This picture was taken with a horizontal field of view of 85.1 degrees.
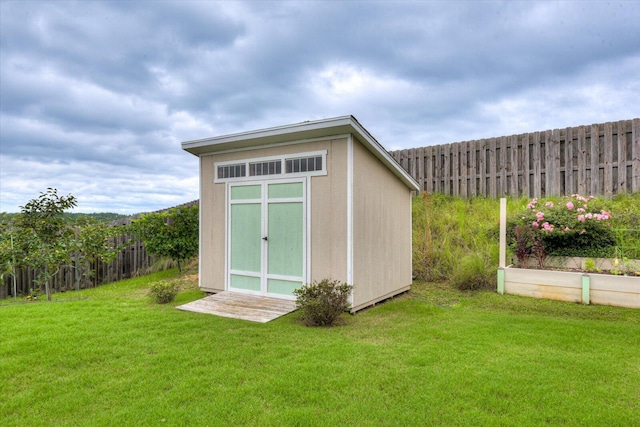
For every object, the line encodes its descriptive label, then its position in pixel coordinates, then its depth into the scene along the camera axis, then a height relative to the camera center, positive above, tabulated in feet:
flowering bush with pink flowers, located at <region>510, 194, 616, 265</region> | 21.56 -1.52
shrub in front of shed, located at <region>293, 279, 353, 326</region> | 14.85 -3.95
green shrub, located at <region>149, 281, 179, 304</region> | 19.53 -4.60
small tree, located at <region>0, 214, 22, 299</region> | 21.47 -2.29
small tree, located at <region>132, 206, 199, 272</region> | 28.27 -1.83
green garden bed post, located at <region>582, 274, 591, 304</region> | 18.31 -4.15
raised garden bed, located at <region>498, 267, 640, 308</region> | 17.56 -4.13
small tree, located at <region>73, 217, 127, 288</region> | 23.90 -1.97
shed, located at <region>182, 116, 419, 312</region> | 17.06 -0.03
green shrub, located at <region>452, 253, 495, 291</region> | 21.98 -4.17
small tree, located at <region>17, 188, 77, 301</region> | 21.62 -1.48
